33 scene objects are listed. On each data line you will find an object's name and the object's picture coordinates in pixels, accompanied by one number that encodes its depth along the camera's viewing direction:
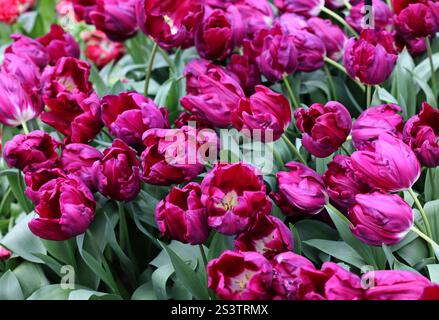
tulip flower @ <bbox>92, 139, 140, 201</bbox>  1.18
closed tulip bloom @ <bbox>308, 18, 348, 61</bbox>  1.44
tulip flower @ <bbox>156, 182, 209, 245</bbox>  1.10
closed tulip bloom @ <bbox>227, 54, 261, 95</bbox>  1.35
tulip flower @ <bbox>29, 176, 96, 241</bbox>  1.16
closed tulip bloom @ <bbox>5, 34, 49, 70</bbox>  1.45
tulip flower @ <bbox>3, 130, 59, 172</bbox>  1.25
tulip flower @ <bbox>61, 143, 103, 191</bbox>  1.22
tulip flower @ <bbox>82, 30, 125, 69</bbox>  1.87
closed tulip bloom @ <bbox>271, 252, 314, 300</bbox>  1.02
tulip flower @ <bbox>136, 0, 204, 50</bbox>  1.34
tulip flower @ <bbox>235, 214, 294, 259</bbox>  1.10
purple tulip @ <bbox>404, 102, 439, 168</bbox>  1.14
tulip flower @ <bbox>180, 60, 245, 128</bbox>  1.23
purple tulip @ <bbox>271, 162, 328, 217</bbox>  1.15
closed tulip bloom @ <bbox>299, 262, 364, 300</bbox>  0.98
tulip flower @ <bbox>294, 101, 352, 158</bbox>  1.15
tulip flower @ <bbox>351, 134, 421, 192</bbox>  1.10
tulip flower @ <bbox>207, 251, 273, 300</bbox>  1.02
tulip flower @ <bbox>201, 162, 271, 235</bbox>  1.09
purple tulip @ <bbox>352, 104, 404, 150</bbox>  1.17
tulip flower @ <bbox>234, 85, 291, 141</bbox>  1.18
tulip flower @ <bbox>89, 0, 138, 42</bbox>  1.47
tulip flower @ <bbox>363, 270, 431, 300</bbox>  0.98
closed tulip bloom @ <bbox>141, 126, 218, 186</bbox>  1.16
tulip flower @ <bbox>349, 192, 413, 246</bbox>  1.08
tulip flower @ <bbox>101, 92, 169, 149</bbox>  1.22
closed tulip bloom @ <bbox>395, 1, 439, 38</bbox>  1.33
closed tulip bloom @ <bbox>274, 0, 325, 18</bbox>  1.48
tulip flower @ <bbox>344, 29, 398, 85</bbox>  1.27
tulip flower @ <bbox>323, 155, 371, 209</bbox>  1.13
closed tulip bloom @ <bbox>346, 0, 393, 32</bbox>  1.46
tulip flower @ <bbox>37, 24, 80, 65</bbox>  1.48
